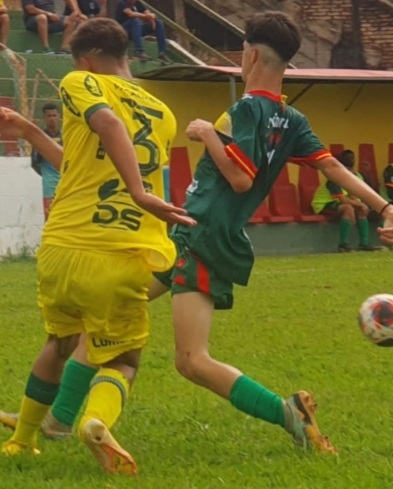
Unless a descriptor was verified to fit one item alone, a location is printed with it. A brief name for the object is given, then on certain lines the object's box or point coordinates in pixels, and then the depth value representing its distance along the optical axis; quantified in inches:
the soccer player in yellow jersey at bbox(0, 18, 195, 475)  215.5
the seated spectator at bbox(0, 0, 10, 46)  869.2
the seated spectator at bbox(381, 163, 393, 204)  905.5
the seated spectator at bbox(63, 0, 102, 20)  968.3
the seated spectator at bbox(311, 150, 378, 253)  847.1
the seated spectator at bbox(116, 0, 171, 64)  952.3
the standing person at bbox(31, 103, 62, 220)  687.7
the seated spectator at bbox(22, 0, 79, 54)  925.2
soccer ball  235.9
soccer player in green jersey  225.3
